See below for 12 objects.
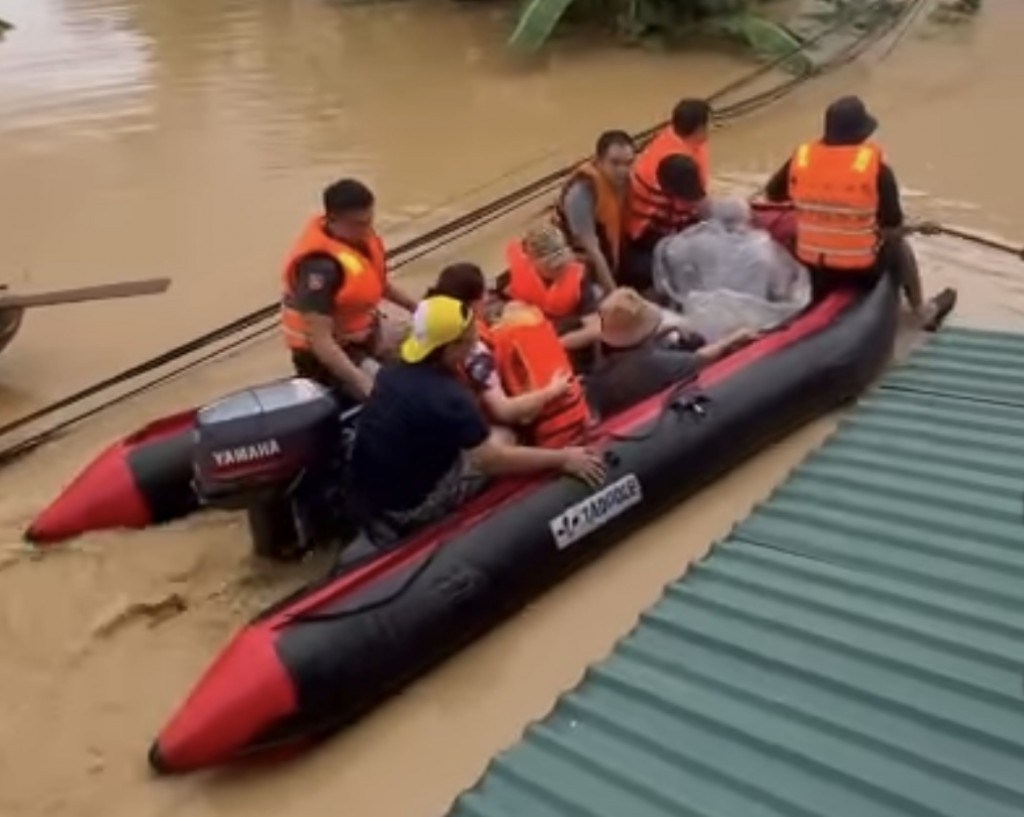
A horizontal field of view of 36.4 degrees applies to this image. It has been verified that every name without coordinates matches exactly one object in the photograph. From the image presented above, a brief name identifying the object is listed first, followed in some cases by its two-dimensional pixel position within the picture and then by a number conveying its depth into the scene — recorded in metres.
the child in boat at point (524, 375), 4.91
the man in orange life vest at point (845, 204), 6.01
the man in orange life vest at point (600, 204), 6.22
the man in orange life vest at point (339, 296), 5.20
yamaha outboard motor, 4.59
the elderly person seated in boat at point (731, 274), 6.02
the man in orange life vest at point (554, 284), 5.62
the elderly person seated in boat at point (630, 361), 5.43
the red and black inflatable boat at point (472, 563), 4.16
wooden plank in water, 6.25
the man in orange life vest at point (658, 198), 6.34
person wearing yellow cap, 4.48
